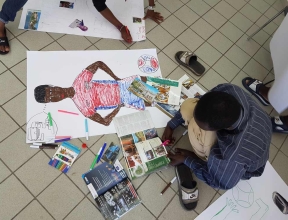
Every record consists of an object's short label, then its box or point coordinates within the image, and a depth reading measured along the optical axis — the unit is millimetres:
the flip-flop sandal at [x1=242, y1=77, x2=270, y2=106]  1682
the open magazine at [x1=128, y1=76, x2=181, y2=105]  1451
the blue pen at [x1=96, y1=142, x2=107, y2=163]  1261
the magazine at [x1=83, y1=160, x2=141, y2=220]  1163
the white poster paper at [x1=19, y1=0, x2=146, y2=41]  1536
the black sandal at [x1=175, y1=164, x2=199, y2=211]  1246
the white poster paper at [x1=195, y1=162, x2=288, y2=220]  1268
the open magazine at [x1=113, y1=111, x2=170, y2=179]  1277
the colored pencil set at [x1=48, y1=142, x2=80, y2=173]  1203
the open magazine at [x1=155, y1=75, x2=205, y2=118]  1444
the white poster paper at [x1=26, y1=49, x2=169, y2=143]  1265
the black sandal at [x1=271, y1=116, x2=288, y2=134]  1568
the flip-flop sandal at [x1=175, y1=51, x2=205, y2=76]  1621
